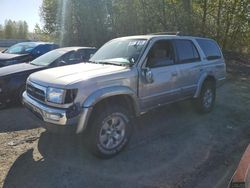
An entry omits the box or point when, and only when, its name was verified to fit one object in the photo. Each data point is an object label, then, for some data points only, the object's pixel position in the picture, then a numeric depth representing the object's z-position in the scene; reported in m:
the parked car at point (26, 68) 4.55
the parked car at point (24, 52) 6.51
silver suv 2.66
